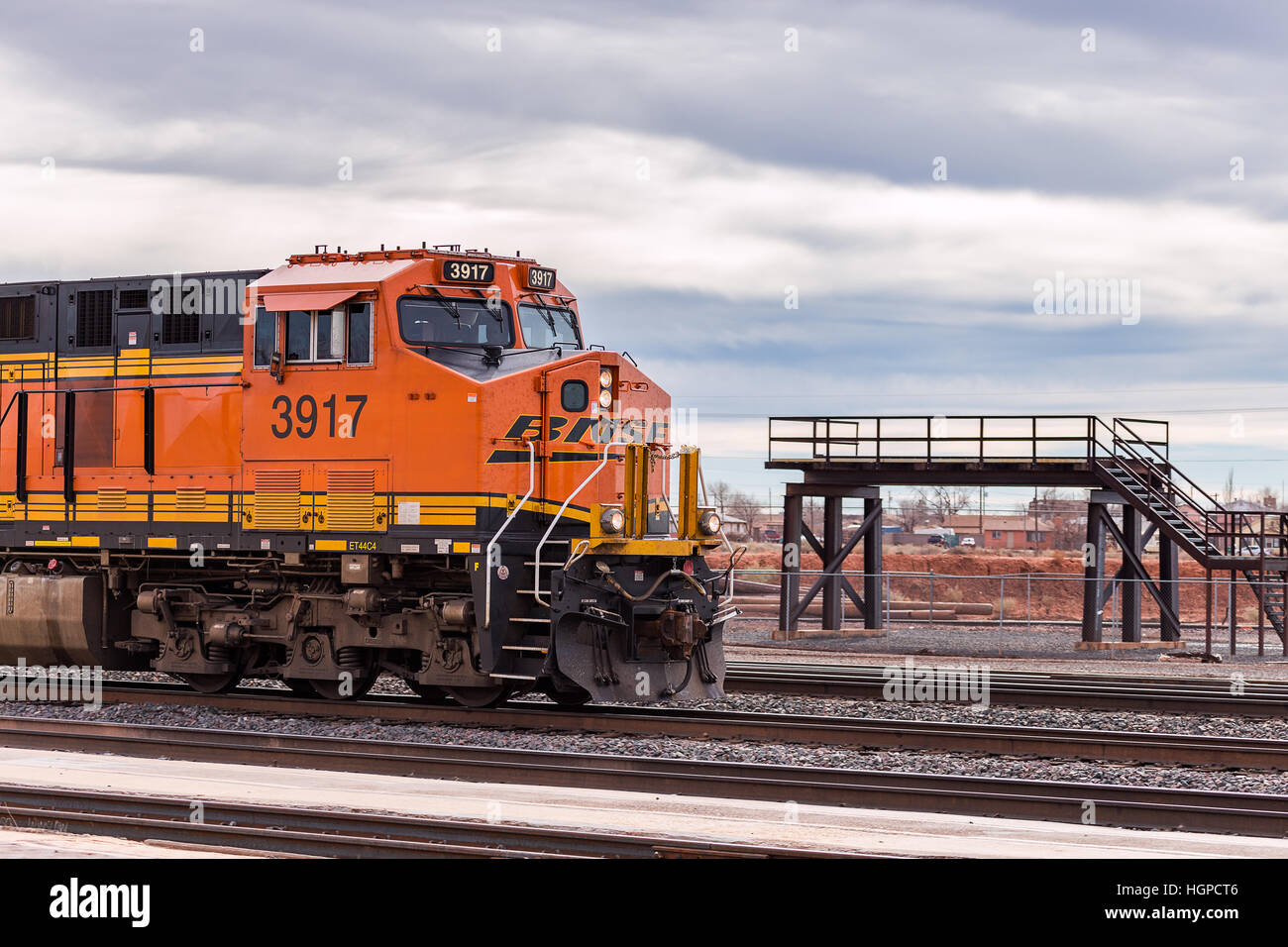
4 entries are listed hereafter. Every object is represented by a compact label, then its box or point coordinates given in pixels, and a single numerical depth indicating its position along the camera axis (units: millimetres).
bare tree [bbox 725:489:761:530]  85056
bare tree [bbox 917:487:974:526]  83500
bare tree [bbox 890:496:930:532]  109125
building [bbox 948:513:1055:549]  97000
